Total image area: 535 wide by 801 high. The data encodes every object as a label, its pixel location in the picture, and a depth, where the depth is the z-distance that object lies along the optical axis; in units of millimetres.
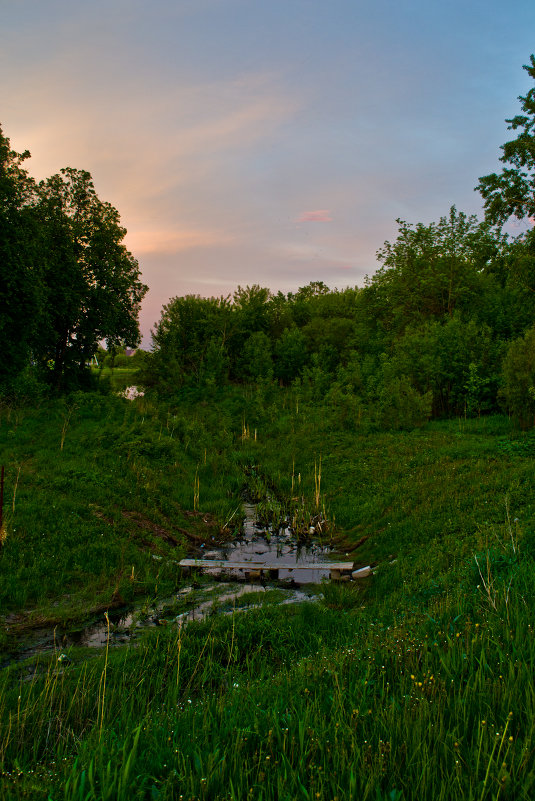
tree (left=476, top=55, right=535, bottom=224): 26344
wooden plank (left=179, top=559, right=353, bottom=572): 9963
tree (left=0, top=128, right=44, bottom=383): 22797
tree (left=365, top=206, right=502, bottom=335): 36531
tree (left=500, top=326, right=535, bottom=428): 18156
